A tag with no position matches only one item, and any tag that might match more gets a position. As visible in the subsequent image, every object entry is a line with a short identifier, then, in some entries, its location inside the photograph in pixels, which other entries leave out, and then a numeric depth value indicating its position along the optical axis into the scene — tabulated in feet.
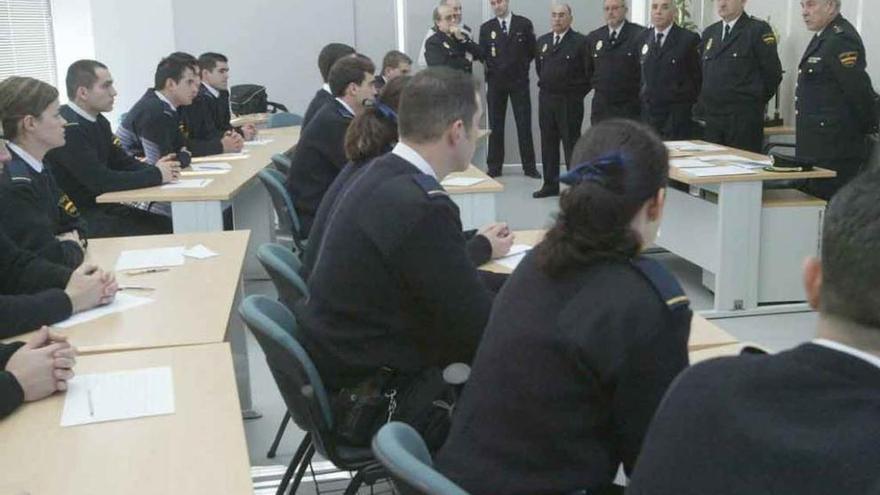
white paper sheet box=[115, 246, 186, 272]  9.75
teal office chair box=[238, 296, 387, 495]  6.82
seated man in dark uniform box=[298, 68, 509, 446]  6.97
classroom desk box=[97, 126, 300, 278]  14.06
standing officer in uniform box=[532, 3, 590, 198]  26.91
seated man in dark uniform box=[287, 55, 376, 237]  14.16
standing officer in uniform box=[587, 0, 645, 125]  25.36
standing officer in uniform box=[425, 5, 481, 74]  28.53
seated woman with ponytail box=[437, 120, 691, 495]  4.75
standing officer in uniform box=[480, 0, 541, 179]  29.01
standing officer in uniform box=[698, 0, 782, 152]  20.36
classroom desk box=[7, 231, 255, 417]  7.29
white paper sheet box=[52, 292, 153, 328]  7.76
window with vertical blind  23.49
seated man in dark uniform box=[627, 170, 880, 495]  3.02
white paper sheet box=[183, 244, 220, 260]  10.14
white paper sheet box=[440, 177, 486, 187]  14.23
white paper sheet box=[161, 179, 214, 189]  14.66
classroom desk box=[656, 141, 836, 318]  14.90
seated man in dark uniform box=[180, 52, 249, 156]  19.94
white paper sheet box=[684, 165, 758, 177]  15.08
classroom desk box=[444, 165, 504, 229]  13.92
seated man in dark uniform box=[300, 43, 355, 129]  19.66
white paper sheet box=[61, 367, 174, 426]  5.78
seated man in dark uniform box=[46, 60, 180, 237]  14.47
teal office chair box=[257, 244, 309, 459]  8.86
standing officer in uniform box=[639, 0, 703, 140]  22.95
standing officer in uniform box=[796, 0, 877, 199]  17.79
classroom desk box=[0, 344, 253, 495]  4.87
